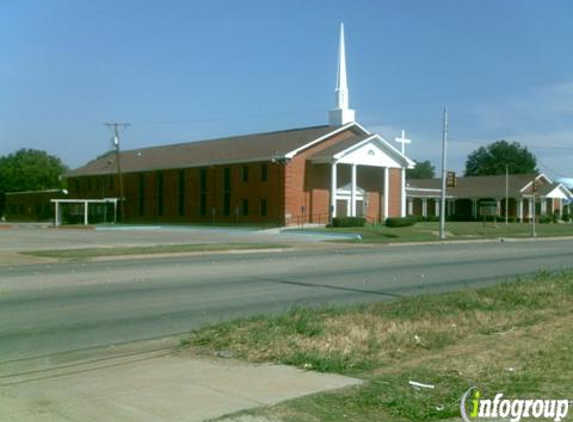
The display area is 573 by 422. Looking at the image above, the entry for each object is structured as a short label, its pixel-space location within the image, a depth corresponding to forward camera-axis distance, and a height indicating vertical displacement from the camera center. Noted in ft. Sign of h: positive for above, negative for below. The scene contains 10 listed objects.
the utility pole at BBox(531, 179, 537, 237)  171.00 +4.23
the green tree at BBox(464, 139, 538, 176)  460.55 +29.77
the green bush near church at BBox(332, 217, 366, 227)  181.68 -3.48
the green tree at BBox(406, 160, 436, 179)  561.02 +27.88
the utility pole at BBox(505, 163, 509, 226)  256.93 +3.57
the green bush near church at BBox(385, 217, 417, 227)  184.84 -3.46
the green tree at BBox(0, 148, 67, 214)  384.06 +15.46
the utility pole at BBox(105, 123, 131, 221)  245.86 +9.80
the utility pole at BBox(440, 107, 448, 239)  148.15 +0.02
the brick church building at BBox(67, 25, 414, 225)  195.42 +8.35
